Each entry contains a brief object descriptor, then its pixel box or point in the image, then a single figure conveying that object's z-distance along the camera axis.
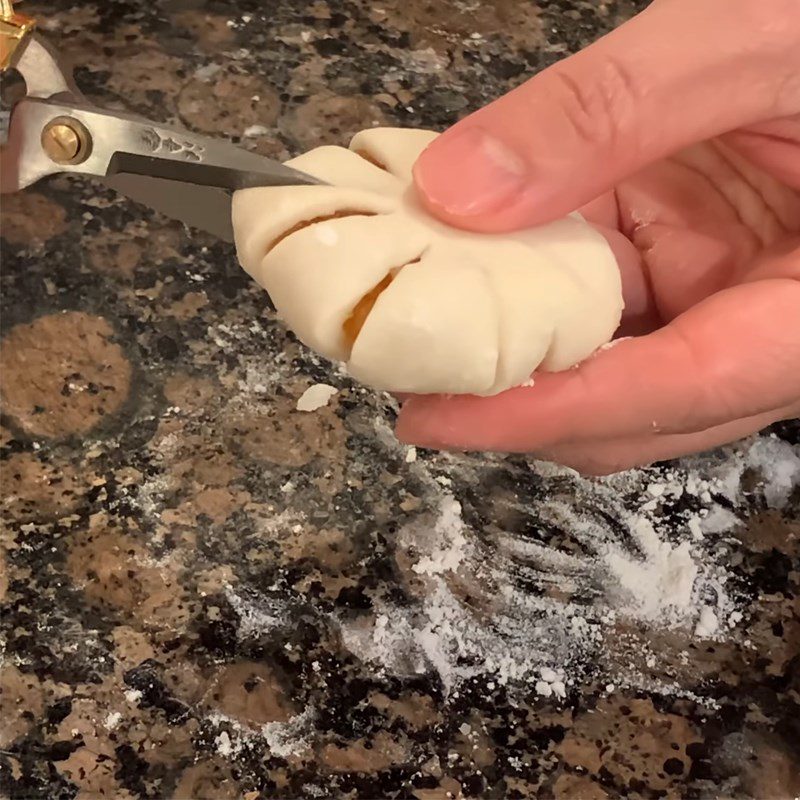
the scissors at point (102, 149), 0.18
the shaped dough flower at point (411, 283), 0.17
